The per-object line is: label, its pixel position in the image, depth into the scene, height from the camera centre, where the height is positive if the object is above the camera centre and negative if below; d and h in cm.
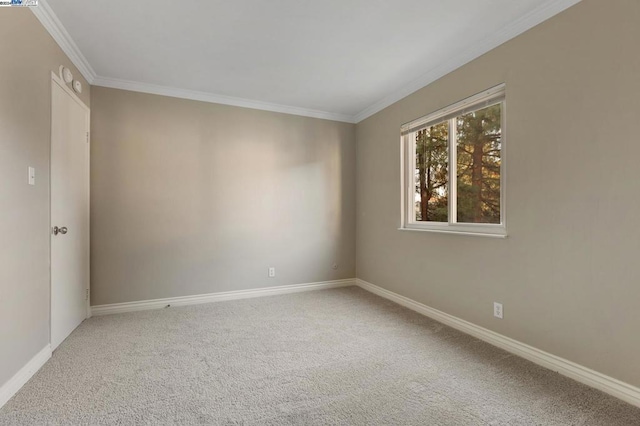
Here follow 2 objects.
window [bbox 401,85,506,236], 254 +45
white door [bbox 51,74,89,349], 237 +1
